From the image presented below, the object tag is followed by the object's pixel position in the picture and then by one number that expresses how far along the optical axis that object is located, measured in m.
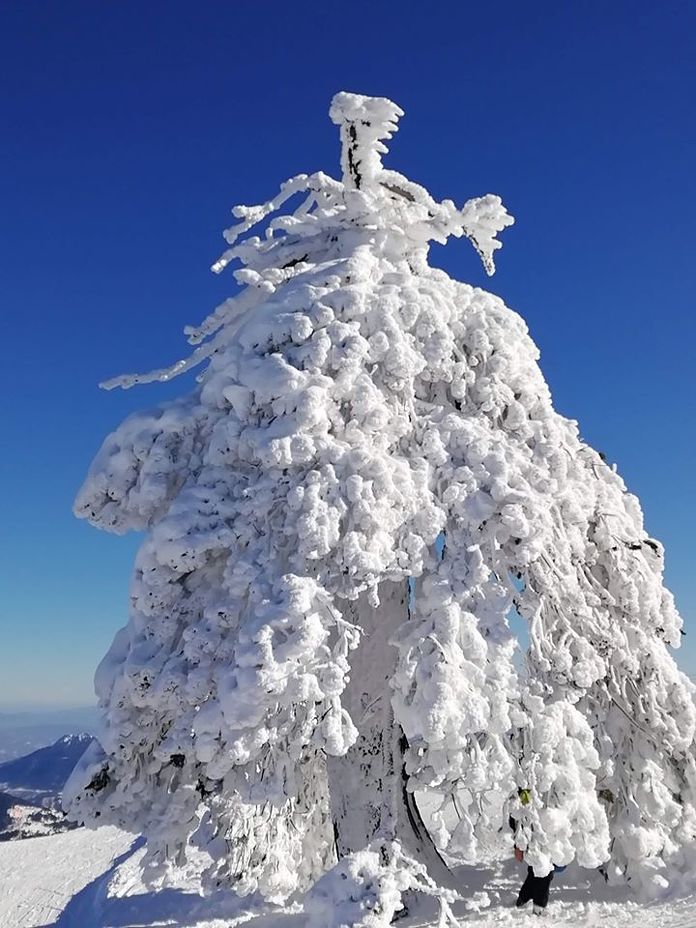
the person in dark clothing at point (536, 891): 8.81
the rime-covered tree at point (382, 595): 7.21
